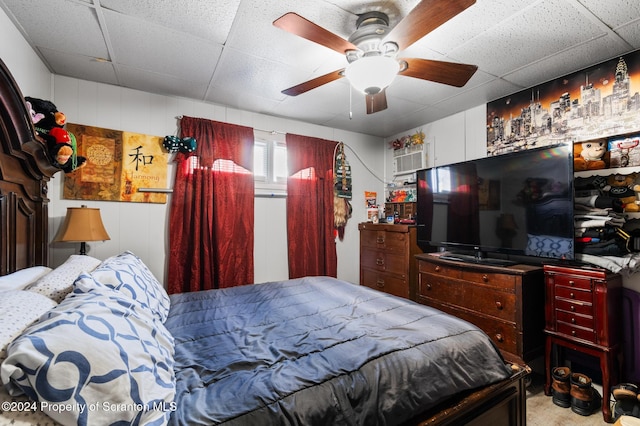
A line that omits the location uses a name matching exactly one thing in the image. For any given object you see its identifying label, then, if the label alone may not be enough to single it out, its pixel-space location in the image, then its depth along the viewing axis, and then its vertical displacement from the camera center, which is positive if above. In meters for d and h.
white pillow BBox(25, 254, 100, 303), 1.17 -0.28
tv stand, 2.12 -0.70
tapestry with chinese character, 2.57 +0.48
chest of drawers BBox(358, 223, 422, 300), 3.28 -0.52
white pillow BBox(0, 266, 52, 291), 1.16 -0.27
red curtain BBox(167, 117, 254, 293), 2.89 +0.07
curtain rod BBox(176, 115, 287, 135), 3.42 +1.04
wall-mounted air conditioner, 3.72 +0.79
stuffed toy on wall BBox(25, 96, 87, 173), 1.83 +0.58
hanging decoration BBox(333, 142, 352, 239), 3.91 +0.36
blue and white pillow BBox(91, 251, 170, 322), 1.26 -0.31
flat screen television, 2.11 +0.09
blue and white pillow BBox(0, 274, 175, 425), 0.64 -0.38
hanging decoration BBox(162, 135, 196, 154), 2.86 +0.74
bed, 0.69 -0.55
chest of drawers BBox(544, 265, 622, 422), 1.84 -0.69
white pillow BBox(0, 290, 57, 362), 0.72 -0.28
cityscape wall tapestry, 2.09 +0.90
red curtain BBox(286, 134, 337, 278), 3.53 +0.11
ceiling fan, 1.32 +0.93
